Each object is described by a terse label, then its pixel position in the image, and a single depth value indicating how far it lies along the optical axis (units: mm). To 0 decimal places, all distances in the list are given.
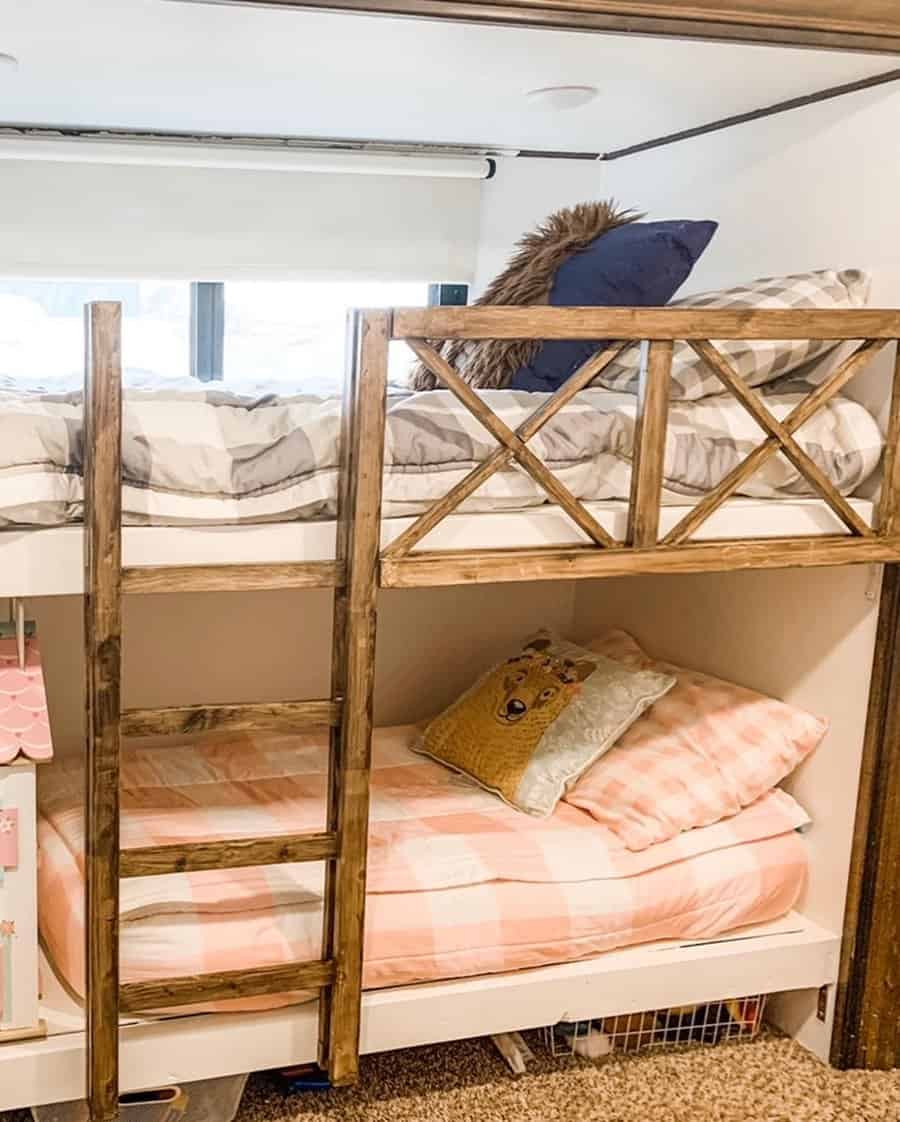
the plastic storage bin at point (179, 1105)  2174
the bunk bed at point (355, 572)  1920
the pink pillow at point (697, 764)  2535
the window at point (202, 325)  3525
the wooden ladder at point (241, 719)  1868
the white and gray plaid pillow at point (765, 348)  2307
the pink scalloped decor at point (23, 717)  1945
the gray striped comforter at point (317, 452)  1928
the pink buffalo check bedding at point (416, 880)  2148
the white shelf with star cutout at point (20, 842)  1954
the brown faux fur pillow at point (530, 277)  2561
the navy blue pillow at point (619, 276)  2494
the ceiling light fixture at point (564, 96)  2633
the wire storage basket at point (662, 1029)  2562
